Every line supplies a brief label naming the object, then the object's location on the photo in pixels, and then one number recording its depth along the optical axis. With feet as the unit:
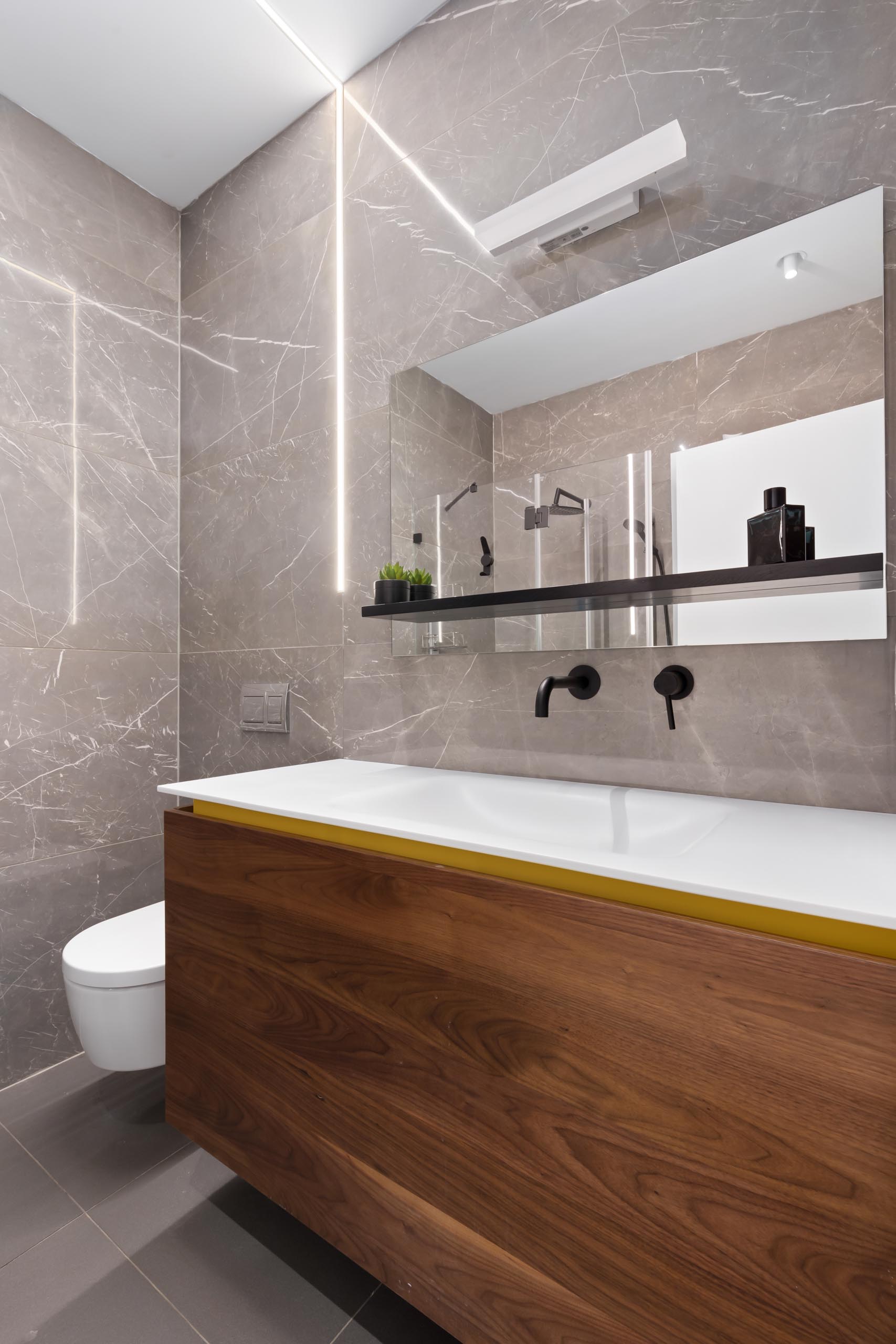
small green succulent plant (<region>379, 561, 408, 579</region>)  4.83
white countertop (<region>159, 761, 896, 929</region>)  2.05
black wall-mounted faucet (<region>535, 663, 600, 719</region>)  3.99
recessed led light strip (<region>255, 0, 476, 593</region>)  5.60
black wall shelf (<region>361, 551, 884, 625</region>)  3.09
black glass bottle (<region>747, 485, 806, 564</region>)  3.29
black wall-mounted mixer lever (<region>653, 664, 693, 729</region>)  3.66
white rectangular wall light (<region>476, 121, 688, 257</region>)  3.71
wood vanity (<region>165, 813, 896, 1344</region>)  1.82
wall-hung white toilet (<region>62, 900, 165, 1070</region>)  4.45
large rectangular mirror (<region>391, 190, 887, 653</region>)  3.25
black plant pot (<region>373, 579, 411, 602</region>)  4.74
